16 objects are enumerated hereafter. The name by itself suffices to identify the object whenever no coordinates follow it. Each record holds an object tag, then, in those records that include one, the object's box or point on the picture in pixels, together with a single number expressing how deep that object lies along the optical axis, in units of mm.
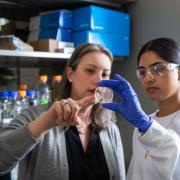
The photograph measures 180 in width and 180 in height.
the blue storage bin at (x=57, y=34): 1892
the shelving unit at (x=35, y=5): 1990
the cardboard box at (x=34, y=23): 1993
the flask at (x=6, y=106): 1739
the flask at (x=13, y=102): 1767
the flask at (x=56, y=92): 1378
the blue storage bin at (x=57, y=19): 1895
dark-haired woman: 892
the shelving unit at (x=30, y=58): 1619
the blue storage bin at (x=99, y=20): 1866
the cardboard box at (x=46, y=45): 1766
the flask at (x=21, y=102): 1799
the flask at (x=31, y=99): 1843
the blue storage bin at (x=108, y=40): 1881
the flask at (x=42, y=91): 1912
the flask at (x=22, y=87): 1897
